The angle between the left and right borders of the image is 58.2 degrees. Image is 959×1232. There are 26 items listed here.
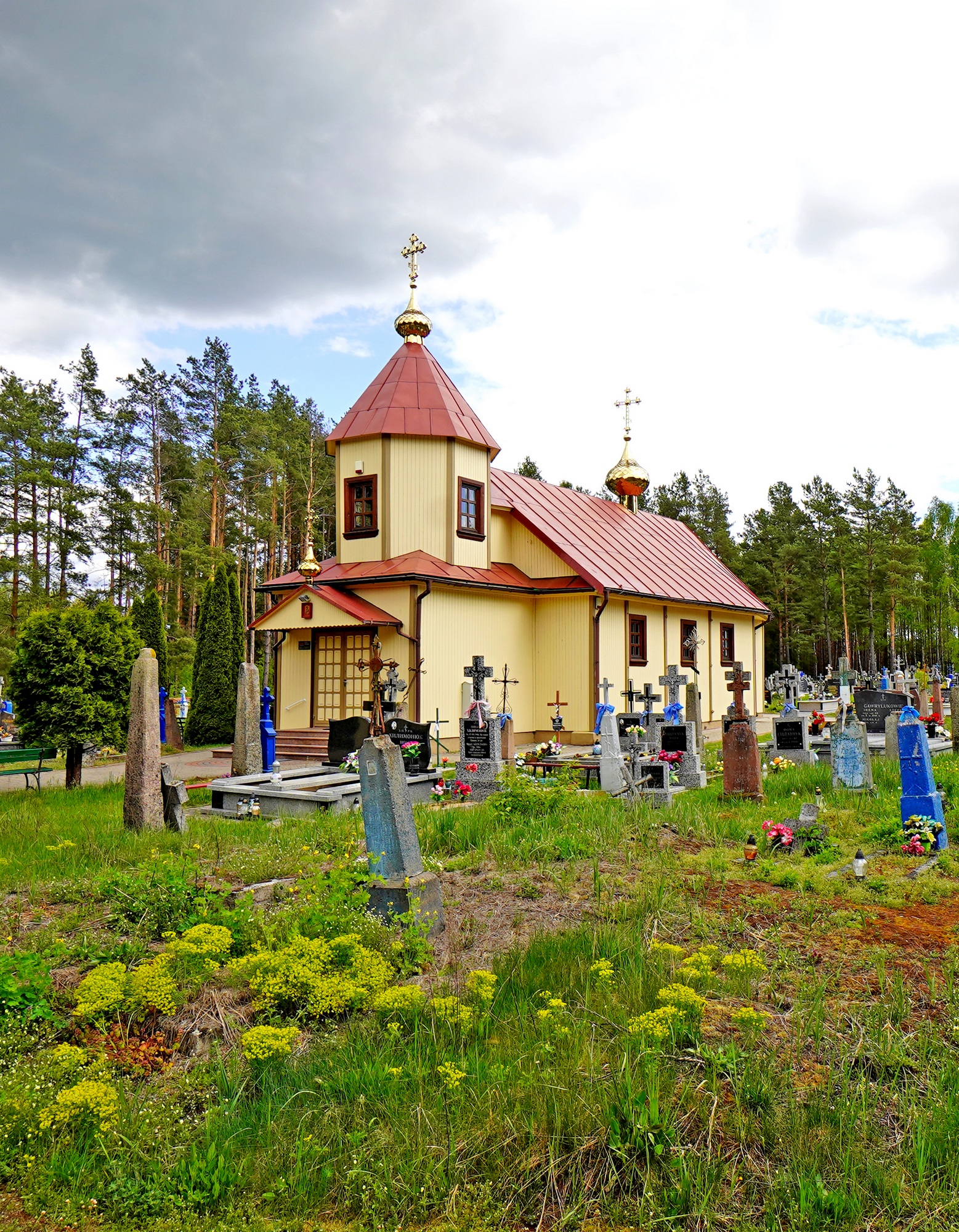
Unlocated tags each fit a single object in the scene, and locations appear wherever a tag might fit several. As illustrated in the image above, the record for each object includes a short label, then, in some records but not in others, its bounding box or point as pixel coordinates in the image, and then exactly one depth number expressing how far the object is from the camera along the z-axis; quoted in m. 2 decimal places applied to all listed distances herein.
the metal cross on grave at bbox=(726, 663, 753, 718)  11.29
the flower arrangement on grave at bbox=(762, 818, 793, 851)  7.79
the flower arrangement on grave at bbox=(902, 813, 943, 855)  7.61
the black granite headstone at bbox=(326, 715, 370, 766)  13.64
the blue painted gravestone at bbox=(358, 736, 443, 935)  5.41
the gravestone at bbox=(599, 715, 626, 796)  11.88
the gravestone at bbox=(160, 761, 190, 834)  9.11
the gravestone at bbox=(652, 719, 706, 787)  12.16
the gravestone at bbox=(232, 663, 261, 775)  12.49
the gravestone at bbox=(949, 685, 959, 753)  13.86
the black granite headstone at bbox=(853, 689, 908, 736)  15.38
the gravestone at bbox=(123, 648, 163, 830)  9.05
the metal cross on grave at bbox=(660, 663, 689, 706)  15.66
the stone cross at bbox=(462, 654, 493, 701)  13.64
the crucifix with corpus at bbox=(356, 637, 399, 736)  6.71
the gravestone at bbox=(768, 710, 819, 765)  13.55
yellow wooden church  17.69
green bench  12.62
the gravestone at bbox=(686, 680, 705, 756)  13.59
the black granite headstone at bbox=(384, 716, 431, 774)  12.29
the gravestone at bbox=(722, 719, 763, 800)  10.52
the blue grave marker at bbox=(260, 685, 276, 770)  13.62
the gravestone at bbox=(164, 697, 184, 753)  21.67
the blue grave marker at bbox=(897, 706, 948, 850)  8.10
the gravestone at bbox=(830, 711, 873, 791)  10.60
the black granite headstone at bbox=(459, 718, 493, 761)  11.91
